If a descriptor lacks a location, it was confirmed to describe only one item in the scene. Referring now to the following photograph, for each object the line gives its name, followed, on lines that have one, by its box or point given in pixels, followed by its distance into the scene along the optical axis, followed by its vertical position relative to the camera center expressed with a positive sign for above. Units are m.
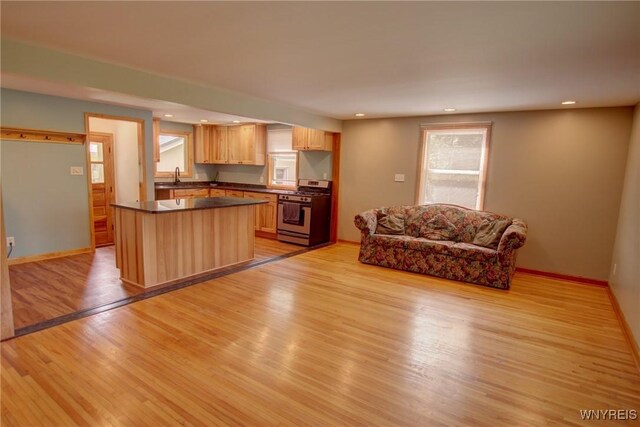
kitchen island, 3.75 -0.80
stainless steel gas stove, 6.05 -0.73
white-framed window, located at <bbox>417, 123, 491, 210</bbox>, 5.14 +0.24
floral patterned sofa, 4.19 -0.84
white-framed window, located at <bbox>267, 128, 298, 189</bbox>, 7.04 +0.27
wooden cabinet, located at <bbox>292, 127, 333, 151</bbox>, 6.32 +0.64
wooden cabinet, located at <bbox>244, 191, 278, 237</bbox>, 6.60 -0.78
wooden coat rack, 4.27 +0.38
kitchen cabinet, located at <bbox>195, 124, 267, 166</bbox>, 7.11 +0.58
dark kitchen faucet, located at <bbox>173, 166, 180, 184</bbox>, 7.32 -0.14
